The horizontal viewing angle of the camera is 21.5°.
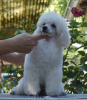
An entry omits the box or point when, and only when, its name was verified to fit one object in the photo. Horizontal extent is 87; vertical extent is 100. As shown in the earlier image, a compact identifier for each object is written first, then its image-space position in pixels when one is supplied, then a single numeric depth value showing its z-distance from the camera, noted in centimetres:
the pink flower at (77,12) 202
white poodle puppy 118
